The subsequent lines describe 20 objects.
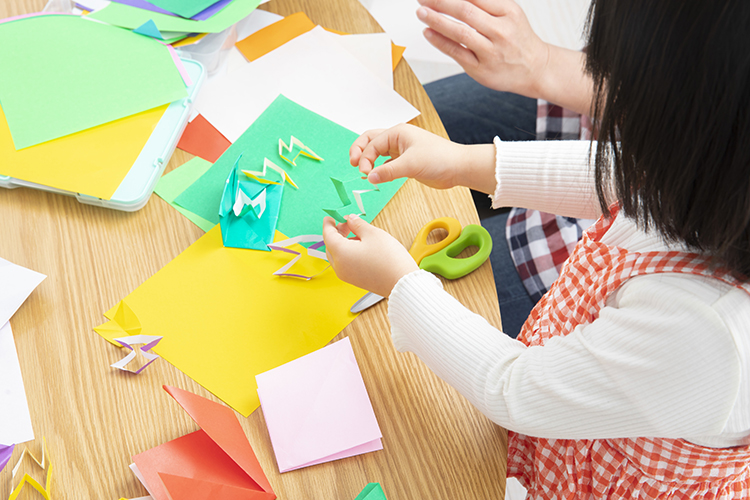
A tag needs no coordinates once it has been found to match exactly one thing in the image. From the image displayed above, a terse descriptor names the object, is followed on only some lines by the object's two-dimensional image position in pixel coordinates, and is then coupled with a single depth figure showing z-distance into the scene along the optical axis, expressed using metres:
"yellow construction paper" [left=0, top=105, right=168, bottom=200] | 0.62
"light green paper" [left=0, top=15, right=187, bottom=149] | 0.66
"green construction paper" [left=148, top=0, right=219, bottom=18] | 0.75
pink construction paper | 0.50
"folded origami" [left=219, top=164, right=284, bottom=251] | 0.61
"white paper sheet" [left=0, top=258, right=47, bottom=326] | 0.56
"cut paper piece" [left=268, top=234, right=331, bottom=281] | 0.59
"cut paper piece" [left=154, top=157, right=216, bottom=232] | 0.63
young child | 0.34
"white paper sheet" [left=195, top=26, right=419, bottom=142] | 0.70
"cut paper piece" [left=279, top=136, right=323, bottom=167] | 0.67
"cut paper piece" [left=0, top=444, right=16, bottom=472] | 0.48
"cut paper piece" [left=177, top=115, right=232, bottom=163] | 0.67
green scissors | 0.59
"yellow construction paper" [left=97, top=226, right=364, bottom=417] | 0.54
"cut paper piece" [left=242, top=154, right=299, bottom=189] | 0.65
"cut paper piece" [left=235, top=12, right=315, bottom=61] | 0.76
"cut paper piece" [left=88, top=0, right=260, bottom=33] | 0.74
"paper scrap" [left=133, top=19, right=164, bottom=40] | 0.73
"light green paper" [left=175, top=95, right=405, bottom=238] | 0.64
